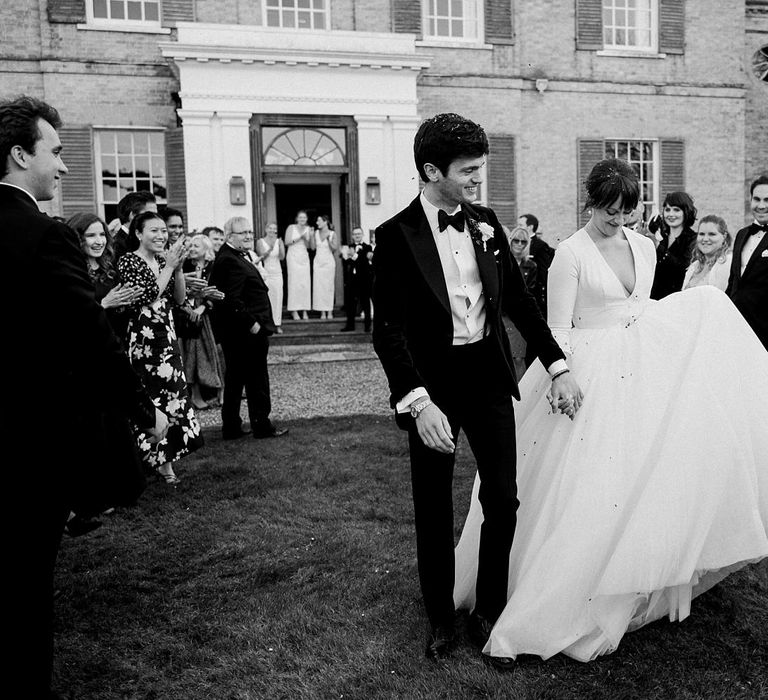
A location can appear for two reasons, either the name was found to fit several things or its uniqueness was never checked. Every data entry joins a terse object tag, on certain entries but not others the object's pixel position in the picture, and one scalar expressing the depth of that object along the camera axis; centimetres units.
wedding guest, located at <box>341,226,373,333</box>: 1366
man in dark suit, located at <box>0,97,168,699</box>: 226
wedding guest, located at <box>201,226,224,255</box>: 947
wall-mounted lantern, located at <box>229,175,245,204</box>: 1449
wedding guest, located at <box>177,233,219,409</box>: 816
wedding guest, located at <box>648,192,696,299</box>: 688
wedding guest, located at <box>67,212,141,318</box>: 514
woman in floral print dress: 534
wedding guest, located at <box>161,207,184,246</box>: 693
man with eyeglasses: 724
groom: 303
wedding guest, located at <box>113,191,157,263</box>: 596
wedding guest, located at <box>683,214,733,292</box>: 582
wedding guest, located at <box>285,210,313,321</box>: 1432
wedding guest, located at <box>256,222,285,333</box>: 1329
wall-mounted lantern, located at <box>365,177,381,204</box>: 1514
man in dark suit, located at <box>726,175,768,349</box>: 518
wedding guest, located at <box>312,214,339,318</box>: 1441
